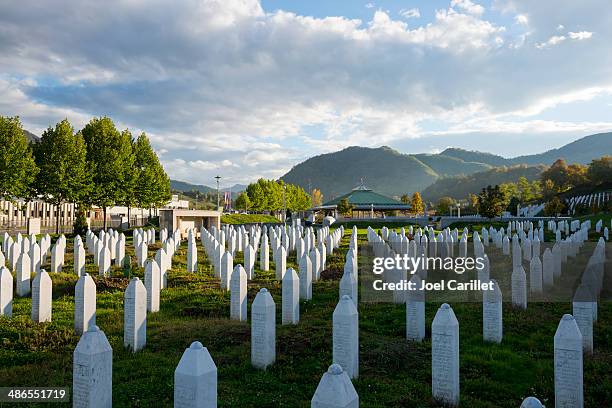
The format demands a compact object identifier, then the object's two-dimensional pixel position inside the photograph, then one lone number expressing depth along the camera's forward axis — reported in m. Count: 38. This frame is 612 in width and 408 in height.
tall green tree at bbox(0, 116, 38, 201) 28.19
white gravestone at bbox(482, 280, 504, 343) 7.38
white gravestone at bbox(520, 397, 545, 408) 3.13
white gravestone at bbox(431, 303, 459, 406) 5.19
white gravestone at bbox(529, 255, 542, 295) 11.11
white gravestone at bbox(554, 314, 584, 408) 5.00
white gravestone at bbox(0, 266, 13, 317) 8.55
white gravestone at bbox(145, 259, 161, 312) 8.98
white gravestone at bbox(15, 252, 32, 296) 10.88
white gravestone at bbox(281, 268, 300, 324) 8.24
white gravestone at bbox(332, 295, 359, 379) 5.67
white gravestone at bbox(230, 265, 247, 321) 8.48
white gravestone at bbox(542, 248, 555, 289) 12.52
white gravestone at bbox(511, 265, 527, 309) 9.43
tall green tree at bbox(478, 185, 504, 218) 41.56
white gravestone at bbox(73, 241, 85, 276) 13.83
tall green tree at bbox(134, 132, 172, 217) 40.03
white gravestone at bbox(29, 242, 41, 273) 13.37
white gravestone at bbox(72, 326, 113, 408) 4.27
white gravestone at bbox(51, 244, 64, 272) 14.21
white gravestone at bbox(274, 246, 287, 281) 13.09
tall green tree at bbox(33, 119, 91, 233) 30.75
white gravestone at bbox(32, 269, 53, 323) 8.24
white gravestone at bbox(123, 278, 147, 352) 6.93
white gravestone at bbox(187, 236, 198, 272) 14.62
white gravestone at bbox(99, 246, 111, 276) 13.45
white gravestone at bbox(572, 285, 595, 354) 6.86
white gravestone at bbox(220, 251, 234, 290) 11.47
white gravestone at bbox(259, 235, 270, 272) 15.48
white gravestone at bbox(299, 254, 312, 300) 10.52
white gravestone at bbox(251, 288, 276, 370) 6.14
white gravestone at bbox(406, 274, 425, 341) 7.57
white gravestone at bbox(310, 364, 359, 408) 3.21
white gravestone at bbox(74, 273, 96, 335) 7.56
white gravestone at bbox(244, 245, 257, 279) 13.14
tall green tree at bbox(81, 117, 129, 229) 34.19
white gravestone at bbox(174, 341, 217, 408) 3.80
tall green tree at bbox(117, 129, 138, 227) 36.12
